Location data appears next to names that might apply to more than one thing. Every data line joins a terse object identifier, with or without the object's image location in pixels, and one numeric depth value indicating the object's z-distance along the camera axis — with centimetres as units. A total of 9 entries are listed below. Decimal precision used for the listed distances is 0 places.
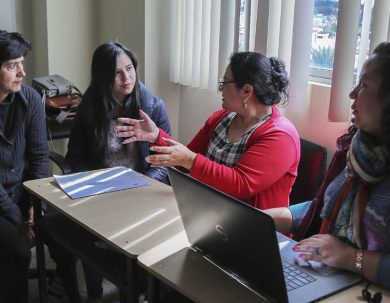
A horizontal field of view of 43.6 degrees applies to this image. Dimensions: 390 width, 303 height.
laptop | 101
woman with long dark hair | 228
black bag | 275
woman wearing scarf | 117
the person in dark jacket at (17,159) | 196
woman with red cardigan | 175
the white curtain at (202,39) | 250
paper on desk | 177
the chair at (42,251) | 197
